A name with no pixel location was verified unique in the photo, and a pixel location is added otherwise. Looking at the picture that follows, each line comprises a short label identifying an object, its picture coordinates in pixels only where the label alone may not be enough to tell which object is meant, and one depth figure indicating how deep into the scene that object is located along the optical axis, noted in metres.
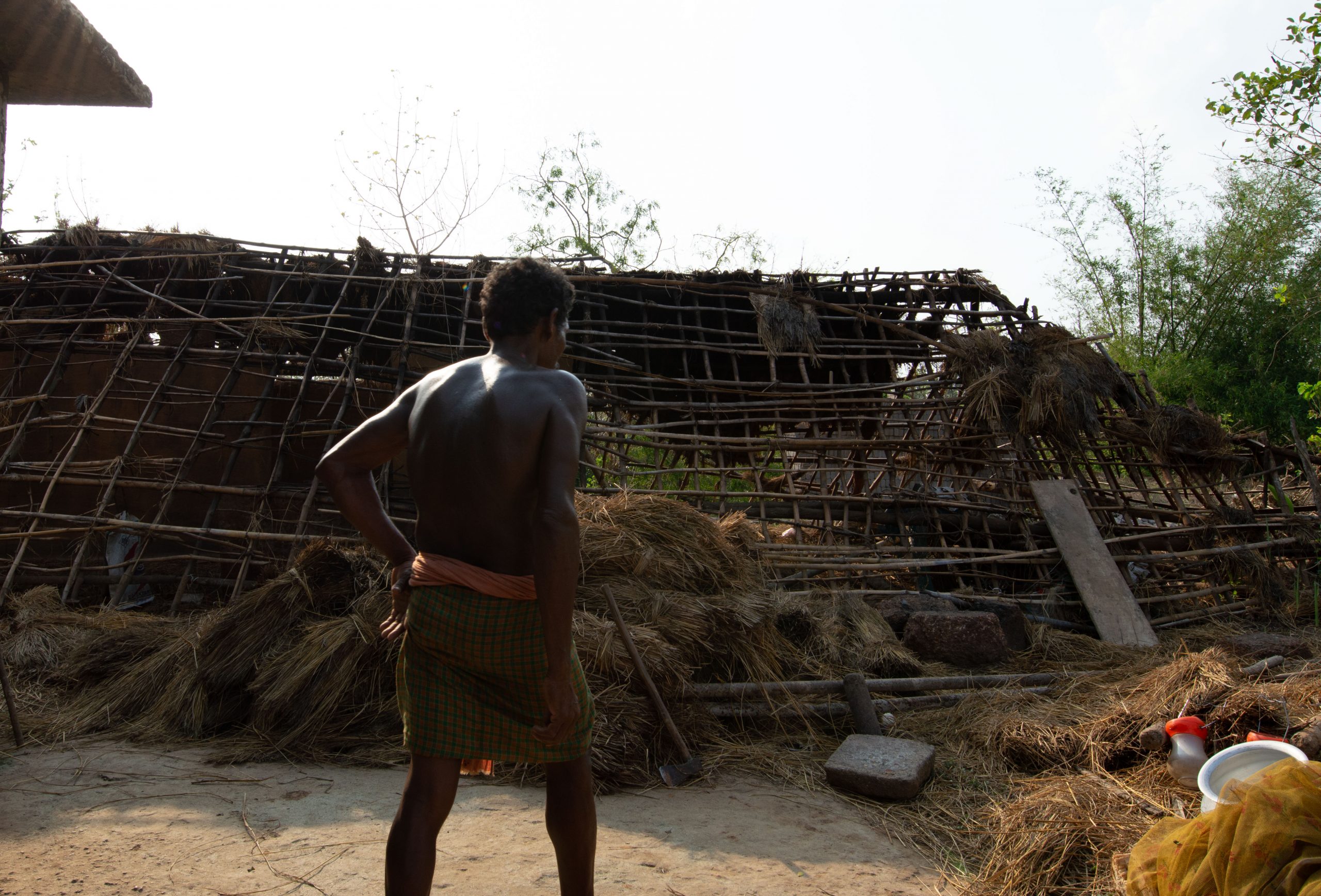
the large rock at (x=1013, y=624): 5.51
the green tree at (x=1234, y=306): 15.23
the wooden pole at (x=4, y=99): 2.47
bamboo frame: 6.02
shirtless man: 1.80
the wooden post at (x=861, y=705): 4.02
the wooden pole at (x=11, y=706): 3.28
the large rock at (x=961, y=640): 5.12
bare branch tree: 12.94
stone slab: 3.27
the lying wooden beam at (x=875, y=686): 4.00
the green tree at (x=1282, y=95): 6.97
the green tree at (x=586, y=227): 20.41
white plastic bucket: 2.34
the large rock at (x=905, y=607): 5.44
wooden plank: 5.85
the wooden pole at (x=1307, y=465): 7.60
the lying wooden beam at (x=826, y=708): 4.02
